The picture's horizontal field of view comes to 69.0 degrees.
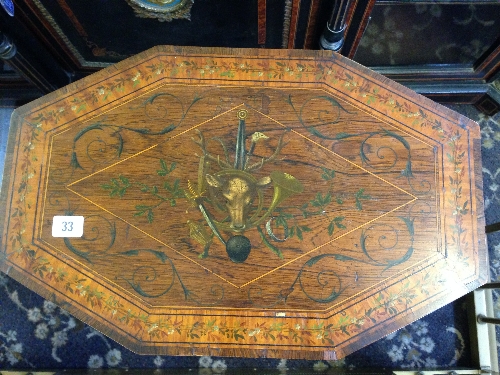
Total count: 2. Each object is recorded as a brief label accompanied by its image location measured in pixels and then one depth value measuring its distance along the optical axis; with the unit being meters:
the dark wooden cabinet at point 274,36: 0.55
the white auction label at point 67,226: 0.44
